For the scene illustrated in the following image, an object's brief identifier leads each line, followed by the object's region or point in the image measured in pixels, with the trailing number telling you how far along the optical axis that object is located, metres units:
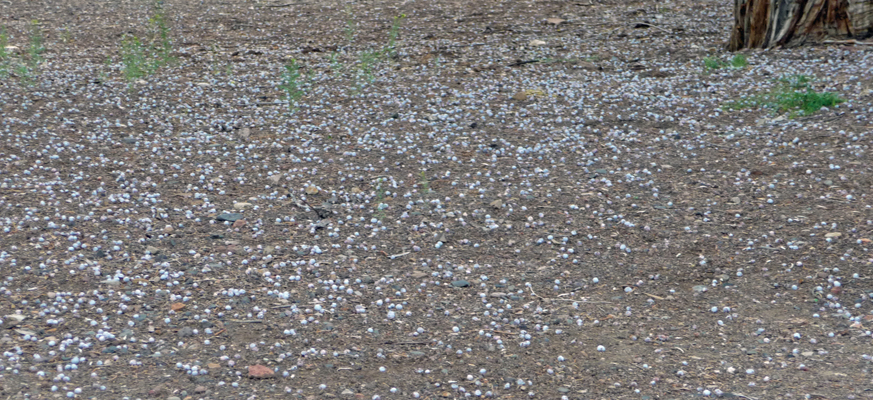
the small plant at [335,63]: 8.13
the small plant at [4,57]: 7.72
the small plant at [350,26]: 9.30
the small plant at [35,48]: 8.16
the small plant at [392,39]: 8.64
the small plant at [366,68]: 7.73
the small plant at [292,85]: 7.21
